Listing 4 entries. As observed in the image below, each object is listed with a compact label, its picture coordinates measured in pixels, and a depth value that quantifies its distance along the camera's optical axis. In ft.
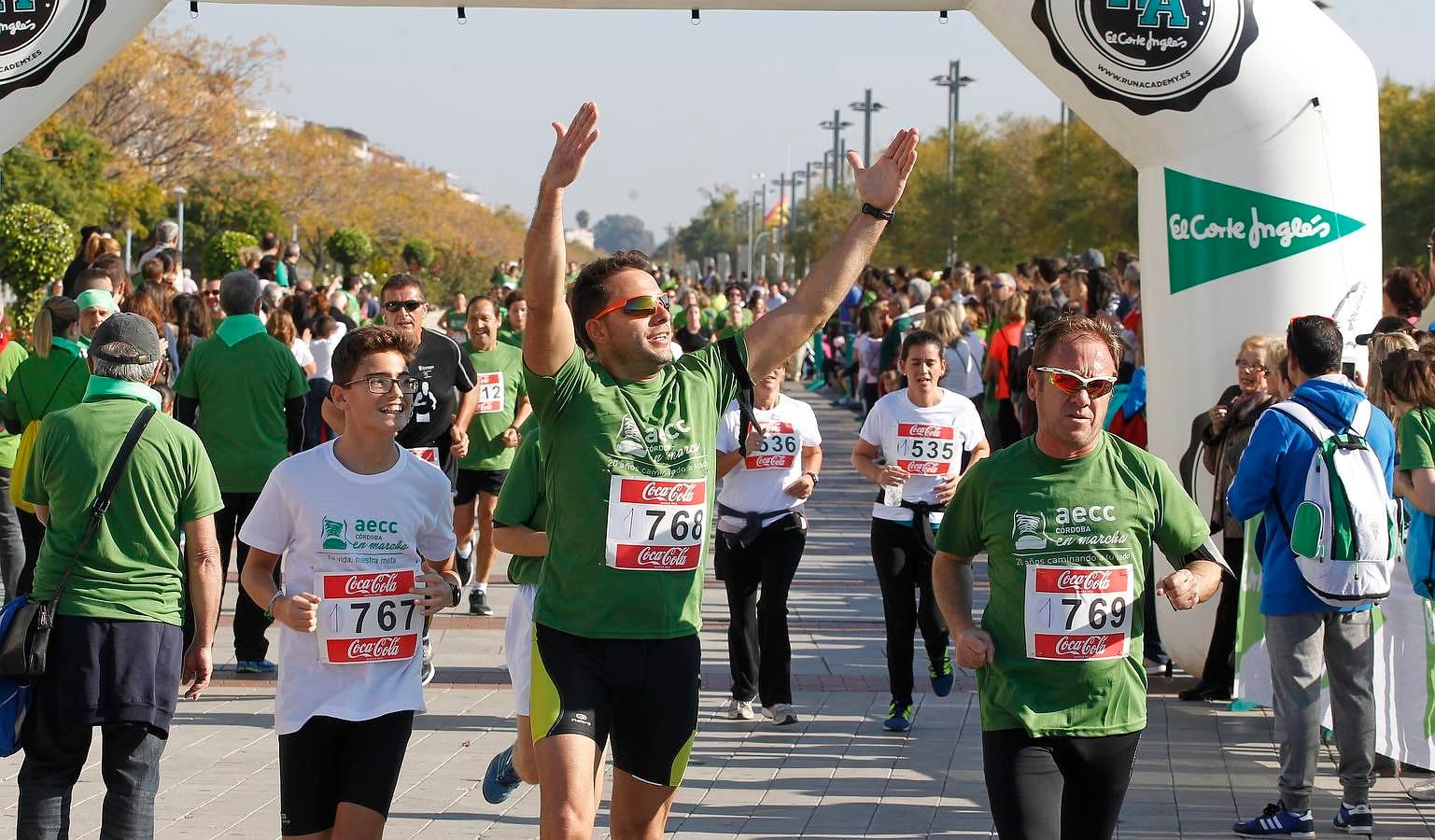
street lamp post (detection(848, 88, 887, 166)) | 207.62
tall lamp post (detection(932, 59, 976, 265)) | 167.43
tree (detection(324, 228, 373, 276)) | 178.60
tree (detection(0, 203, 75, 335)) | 71.05
